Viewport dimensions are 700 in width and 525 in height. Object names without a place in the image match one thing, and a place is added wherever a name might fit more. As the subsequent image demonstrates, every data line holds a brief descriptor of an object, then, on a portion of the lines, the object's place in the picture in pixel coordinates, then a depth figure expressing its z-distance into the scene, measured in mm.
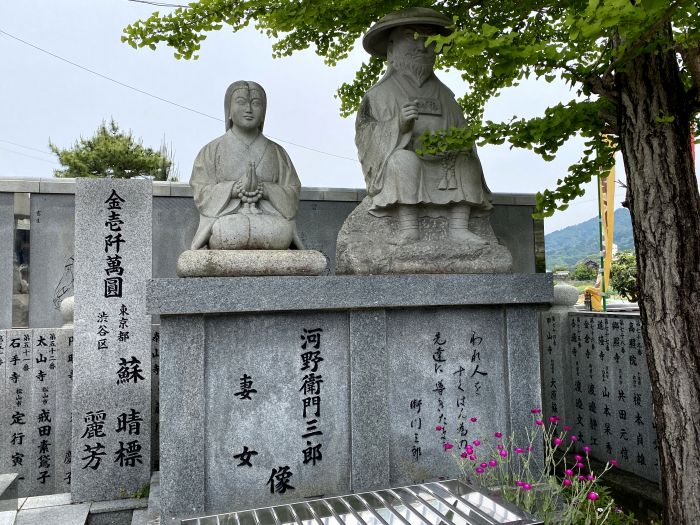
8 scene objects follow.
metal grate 2881
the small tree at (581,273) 29906
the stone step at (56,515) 3849
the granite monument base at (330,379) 3488
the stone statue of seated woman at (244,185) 3971
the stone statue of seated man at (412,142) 4473
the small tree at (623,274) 16031
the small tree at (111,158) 19203
